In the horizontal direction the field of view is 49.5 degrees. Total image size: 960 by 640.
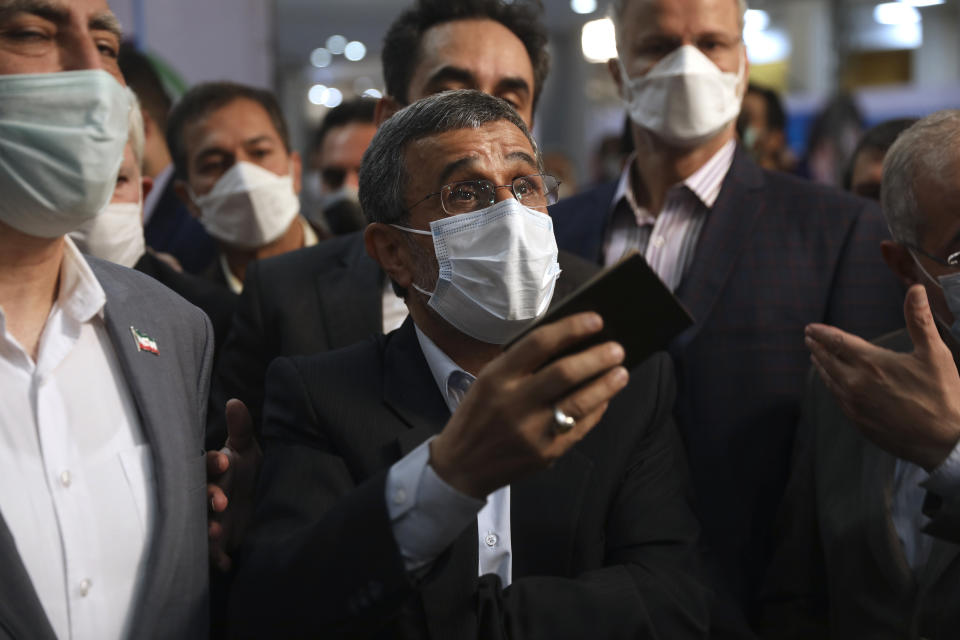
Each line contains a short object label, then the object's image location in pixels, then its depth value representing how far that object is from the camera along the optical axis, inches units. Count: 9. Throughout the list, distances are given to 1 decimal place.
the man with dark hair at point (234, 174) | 147.5
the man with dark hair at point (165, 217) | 159.6
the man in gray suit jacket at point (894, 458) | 79.7
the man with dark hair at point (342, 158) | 179.6
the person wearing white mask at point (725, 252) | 108.4
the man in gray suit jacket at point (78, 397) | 66.2
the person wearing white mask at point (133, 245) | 112.2
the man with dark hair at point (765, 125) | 205.3
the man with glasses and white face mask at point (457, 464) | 66.1
